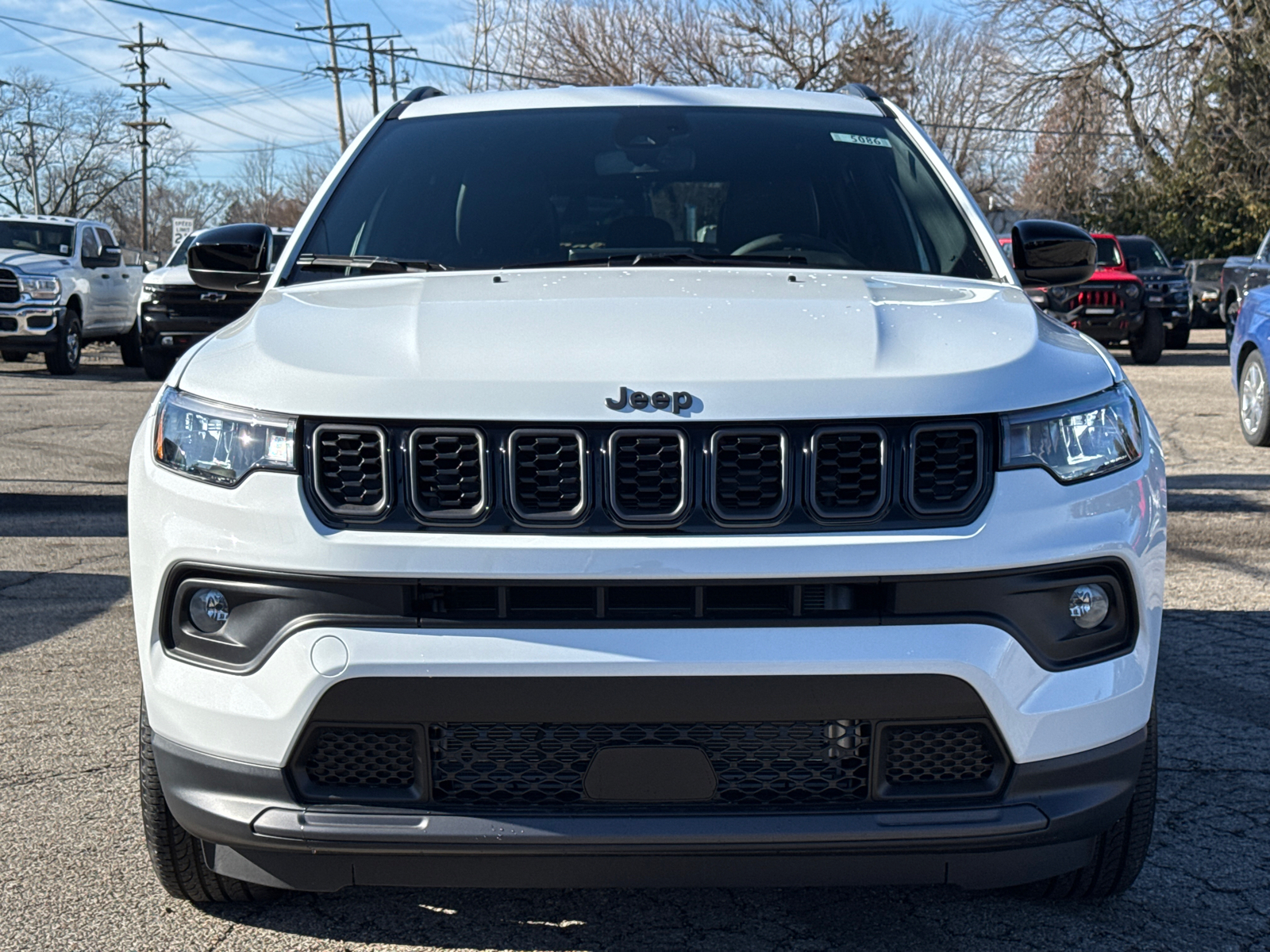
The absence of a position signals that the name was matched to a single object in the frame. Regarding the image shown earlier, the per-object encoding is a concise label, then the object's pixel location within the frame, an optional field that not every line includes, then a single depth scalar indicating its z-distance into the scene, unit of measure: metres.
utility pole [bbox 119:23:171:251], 59.82
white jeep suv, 2.18
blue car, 9.59
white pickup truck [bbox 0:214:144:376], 17.44
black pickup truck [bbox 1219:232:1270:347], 10.74
